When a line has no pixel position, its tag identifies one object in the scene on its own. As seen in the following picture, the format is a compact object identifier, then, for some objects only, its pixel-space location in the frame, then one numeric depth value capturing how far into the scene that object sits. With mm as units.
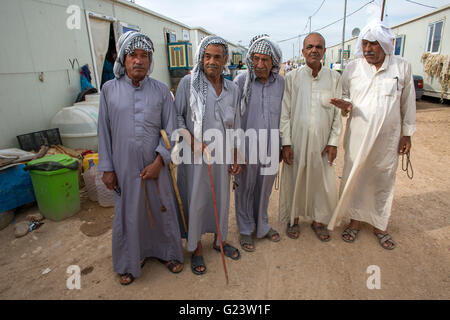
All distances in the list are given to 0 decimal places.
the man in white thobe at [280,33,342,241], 2592
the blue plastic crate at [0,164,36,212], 3186
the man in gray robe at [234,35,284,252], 2463
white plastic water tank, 4445
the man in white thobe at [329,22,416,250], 2516
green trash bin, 3209
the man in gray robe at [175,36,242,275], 2193
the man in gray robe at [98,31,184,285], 2051
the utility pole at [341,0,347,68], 17078
